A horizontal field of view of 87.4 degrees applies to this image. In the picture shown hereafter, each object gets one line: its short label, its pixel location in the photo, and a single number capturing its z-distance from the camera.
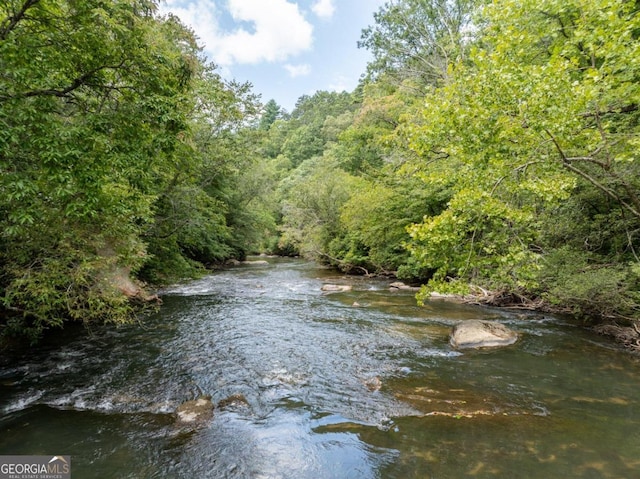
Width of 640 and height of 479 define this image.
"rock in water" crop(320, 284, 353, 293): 16.65
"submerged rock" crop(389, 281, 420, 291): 16.91
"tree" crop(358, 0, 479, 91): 22.22
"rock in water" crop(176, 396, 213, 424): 5.20
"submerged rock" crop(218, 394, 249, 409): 5.70
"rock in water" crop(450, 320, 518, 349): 8.41
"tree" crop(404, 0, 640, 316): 6.10
